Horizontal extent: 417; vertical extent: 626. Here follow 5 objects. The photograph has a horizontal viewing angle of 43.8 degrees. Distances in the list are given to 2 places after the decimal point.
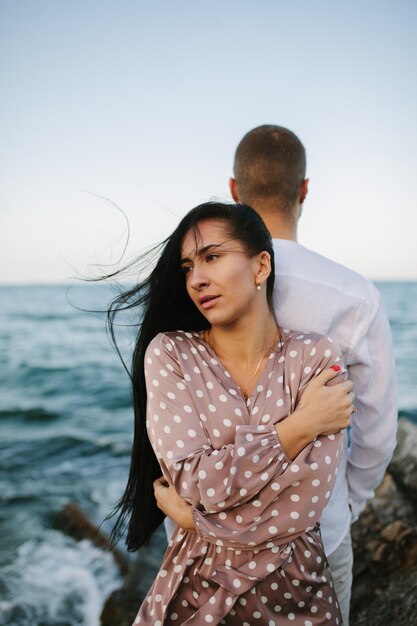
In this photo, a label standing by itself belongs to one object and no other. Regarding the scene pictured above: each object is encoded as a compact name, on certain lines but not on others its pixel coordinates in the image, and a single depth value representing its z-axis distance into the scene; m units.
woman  1.87
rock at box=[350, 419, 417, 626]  3.36
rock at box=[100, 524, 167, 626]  4.41
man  2.45
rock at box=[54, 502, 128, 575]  6.11
